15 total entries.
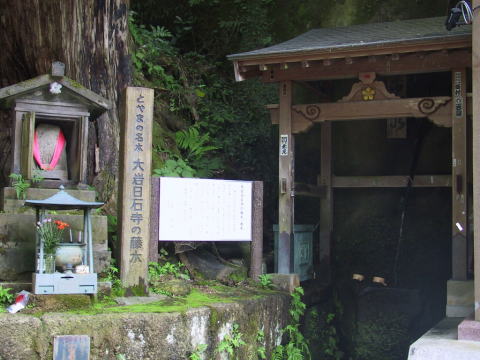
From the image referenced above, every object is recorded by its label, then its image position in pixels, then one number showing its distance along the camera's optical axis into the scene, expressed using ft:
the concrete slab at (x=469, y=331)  22.30
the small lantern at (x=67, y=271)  20.54
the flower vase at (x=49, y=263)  21.24
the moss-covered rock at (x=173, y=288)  25.18
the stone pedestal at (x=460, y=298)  27.68
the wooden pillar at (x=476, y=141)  22.95
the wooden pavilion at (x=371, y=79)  28.07
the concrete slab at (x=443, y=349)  20.99
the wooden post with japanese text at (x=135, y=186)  23.79
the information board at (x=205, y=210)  26.45
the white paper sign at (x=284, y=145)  31.40
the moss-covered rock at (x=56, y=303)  20.28
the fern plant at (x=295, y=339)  27.79
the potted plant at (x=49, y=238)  21.31
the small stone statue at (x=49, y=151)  25.44
